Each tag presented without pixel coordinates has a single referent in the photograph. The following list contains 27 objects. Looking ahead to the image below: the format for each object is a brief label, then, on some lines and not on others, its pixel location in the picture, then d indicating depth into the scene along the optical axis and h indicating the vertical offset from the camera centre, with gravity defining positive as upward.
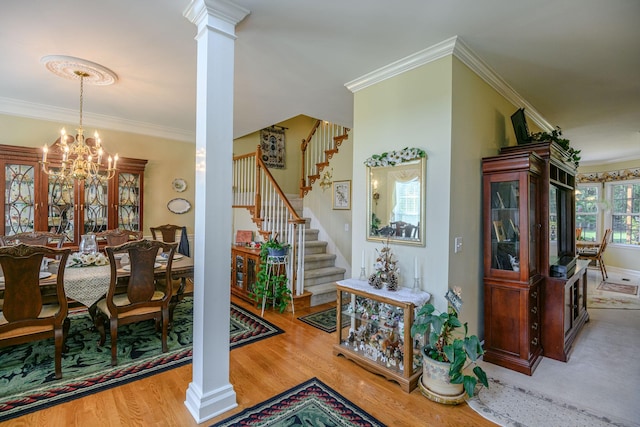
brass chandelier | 2.88 +1.44
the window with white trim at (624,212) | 6.74 +0.17
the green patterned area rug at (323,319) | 3.56 -1.28
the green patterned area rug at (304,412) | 1.96 -1.32
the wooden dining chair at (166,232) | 4.99 -0.27
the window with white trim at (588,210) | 7.39 +0.23
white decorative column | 1.97 +0.05
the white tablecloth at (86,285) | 2.62 -0.62
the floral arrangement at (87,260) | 3.07 -0.47
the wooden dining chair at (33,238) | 3.29 -0.27
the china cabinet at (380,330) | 2.39 -1.01
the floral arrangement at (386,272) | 2.67 -0.49
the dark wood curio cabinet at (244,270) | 4.29 -0.79
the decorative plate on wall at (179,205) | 5.43 +0.18
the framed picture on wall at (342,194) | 5.16 +0.39
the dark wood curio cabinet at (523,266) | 2.70 -0.46
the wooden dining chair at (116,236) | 3.96 -0.28
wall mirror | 2.68 +0.19
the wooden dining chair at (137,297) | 2.61 -0.75
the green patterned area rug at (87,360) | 2.20 -1.28
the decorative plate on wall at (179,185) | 5.46 +0.56
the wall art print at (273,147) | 6.33 +1.47
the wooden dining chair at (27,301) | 2.19 -0.66
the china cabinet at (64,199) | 4.02 +0.23
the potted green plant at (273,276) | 3.88 -0.78
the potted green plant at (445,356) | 2.10 -1.02
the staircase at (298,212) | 4.27 +0.07
